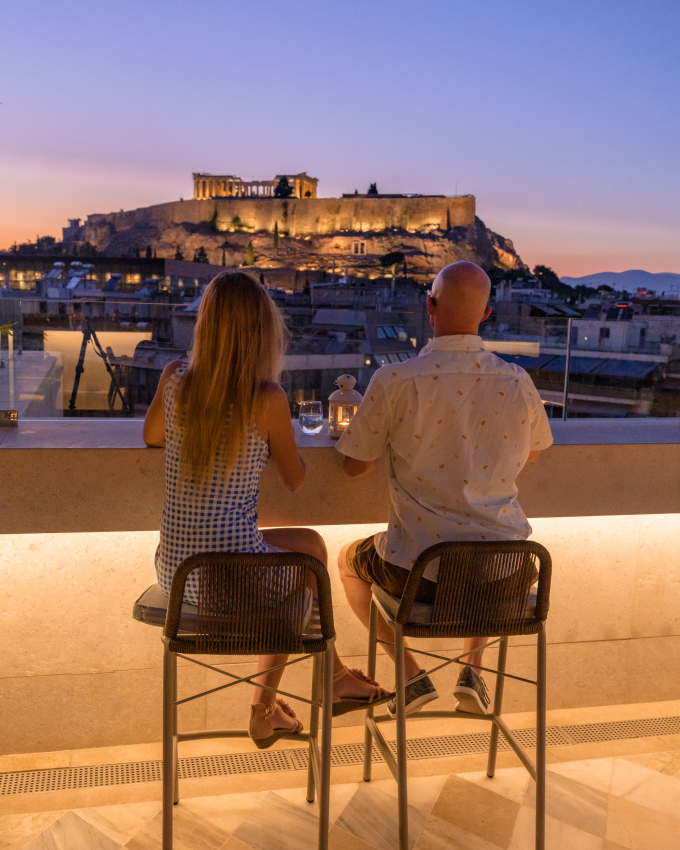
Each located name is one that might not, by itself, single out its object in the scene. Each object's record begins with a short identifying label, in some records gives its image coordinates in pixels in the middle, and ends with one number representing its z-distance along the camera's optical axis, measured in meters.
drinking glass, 2.09
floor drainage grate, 1.94
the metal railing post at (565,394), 2.56
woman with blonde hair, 1.45
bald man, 1.56
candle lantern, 2.03
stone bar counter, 1.85
